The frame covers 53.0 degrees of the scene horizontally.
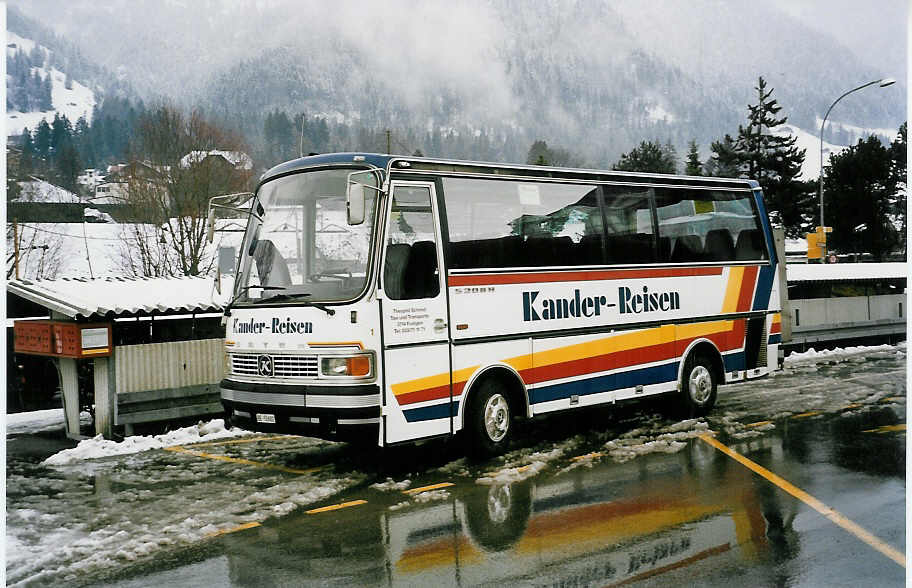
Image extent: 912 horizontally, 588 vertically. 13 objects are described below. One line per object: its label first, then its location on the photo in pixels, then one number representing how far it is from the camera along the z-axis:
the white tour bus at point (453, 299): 9.41
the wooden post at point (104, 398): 12.67
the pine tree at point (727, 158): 82.31
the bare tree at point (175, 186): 45.50
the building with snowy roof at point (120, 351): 12.57
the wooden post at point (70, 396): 12.81
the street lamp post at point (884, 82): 31.58
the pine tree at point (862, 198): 70.12
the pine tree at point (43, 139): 119.13
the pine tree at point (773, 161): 76.69
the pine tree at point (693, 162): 86.07
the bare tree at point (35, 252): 52.62
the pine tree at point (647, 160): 84.31
